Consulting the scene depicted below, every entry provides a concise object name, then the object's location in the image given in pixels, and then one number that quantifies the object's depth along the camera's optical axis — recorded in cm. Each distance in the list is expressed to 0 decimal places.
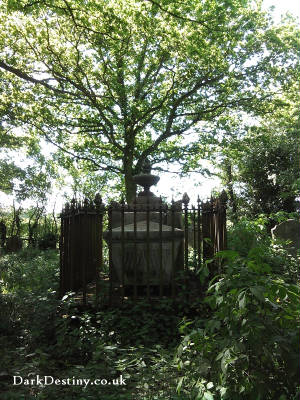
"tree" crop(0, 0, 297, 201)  1357
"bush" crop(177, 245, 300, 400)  244
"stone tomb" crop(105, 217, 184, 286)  640
